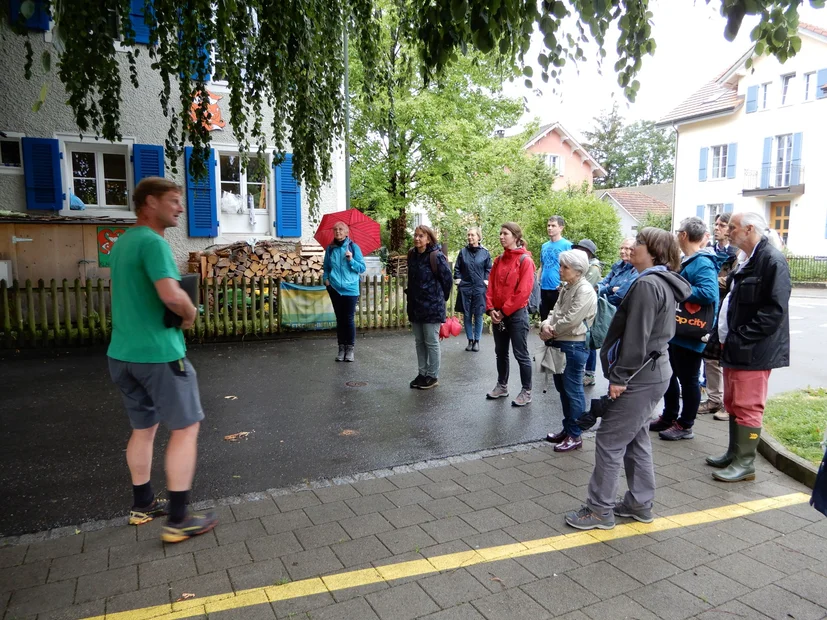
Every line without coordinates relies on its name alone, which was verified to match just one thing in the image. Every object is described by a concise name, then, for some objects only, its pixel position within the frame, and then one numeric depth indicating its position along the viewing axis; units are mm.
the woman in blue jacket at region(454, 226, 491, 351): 9508
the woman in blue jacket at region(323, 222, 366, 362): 8211
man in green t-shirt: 3271
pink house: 41906
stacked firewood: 12391
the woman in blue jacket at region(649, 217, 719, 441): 4941
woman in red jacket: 5918
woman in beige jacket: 4836
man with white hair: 4172
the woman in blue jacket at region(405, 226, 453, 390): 6805
